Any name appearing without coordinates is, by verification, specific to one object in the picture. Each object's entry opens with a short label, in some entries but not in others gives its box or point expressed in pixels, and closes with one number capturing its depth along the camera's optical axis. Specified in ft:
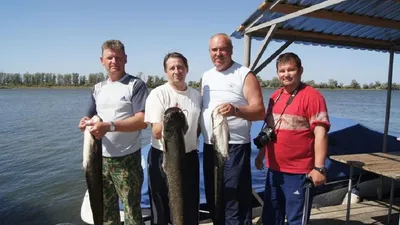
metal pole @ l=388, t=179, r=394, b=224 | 16.37
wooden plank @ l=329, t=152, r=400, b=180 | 12.72
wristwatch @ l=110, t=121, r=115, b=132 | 10.68
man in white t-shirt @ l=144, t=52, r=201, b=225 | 10.66
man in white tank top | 11.14
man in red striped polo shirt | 10.77
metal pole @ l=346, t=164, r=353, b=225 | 14.22
